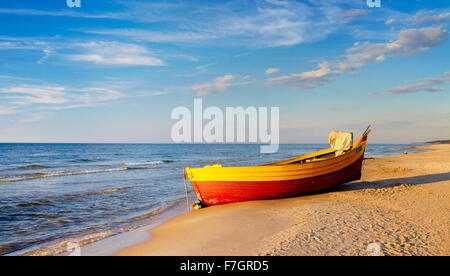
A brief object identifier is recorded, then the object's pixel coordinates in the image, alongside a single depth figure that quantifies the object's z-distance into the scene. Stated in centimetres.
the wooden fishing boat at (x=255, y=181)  927
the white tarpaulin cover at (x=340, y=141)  1246
